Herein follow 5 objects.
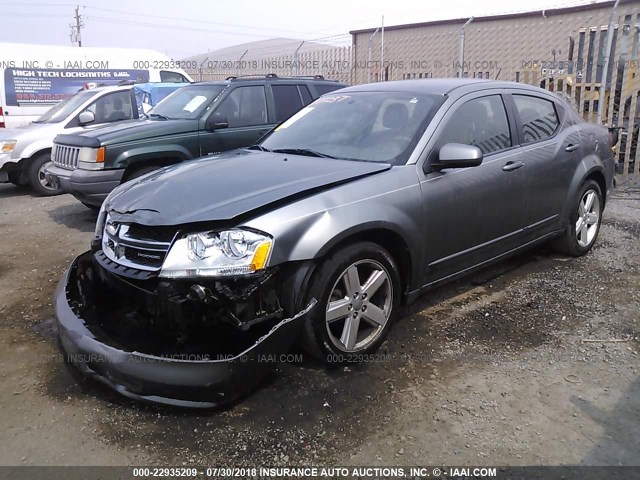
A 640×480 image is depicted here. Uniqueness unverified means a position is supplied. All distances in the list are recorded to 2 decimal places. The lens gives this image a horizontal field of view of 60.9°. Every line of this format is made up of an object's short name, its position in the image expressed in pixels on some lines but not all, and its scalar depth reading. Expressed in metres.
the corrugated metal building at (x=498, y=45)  15.04
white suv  8.73
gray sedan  2.72
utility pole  63.72
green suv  6.39
